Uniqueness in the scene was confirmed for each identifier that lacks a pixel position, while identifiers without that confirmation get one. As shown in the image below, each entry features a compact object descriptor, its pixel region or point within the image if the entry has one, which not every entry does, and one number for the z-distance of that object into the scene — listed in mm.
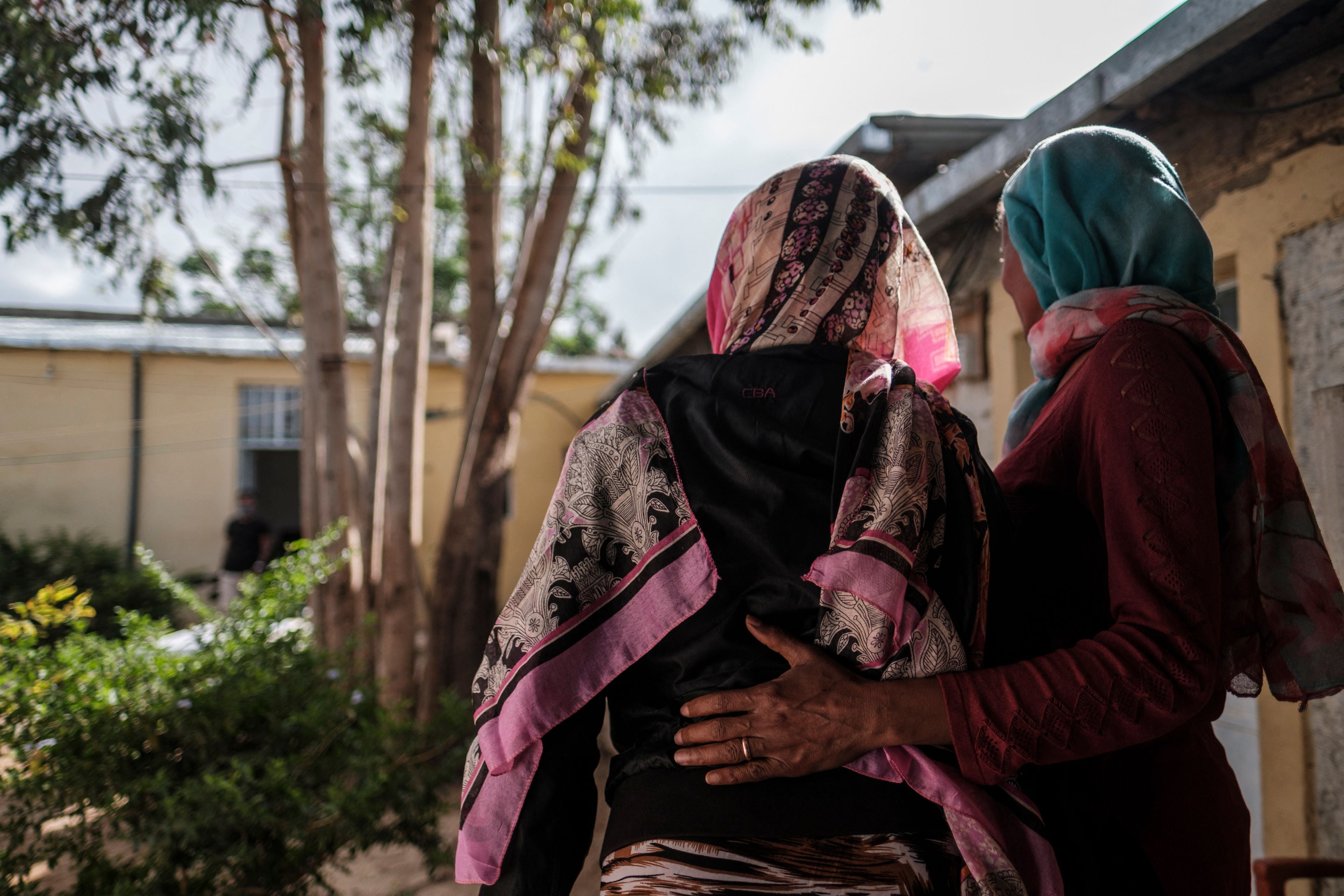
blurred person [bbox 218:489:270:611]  10156
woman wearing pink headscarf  999
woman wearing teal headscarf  1010
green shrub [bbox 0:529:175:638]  9953
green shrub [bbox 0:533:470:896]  2559
